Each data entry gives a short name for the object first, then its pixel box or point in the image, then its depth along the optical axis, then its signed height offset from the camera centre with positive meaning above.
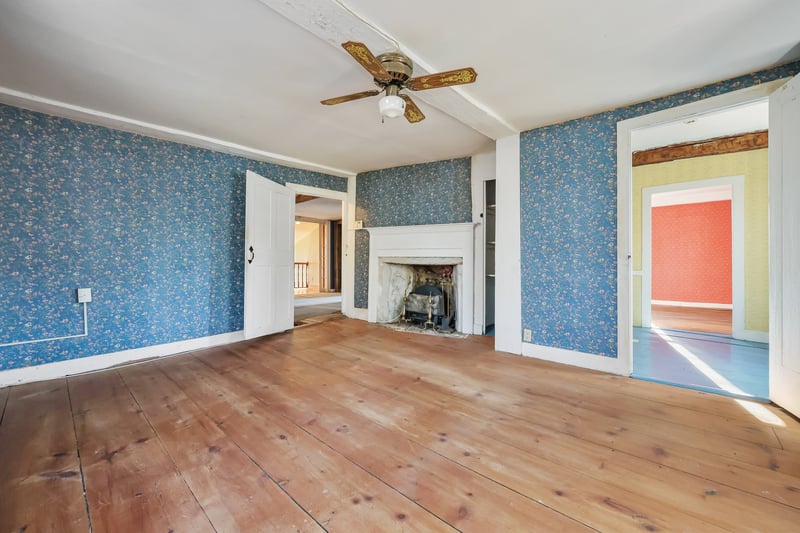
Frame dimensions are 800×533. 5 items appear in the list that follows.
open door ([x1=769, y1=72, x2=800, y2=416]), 2.00 +0.14
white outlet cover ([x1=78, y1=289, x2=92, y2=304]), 2.82 -0.26
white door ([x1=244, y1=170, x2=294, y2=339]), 3.60 +0.11
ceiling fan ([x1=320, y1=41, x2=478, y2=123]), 1.75 +1.12
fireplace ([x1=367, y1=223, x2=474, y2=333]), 4.25 +0.01
